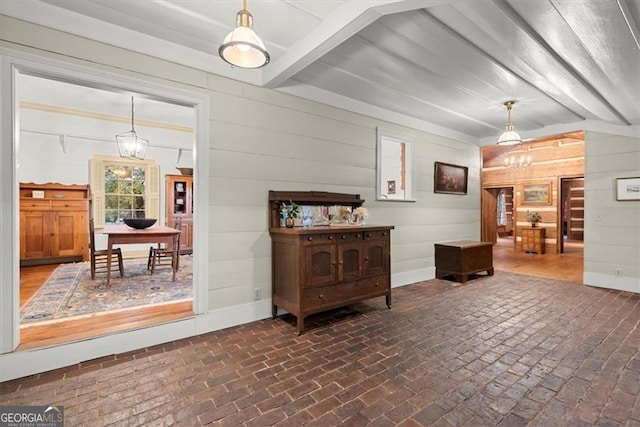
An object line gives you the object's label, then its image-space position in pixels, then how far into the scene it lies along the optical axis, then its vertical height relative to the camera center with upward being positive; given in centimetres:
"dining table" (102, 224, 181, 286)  421 -36
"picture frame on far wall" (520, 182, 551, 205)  862 +57
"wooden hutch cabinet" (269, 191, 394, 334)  299 -57
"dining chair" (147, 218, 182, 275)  504 -80
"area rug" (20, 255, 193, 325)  318 -106
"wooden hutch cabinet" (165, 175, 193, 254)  718 +21
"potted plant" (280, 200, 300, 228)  335 +2
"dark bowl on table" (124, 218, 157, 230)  470 -17
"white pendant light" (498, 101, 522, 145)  421 +111
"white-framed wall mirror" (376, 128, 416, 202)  451 +81
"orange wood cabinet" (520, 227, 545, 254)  845 -79
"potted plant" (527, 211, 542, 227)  870 -17
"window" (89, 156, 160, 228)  647 +55
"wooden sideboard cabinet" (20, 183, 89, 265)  556 -21
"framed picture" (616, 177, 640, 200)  447 +37
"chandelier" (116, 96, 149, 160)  502 +116
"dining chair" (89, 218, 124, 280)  461 -68
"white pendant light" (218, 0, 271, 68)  170 +103
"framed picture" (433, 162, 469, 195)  545 +66
